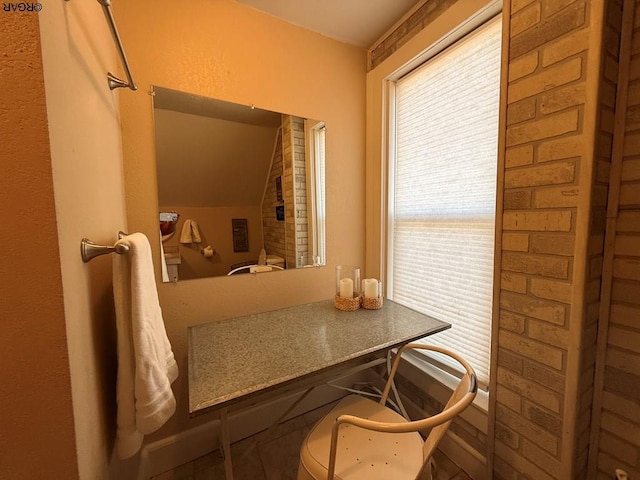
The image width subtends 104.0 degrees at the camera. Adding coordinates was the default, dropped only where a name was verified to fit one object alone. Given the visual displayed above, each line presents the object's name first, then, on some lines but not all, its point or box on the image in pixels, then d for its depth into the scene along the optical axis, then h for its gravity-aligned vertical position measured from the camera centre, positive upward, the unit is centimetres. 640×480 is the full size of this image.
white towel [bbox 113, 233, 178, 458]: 77 -43
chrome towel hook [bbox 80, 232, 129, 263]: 67 -7
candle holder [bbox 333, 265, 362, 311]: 144 -39
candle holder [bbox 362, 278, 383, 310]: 145 -43
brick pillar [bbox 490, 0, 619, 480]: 81 -4
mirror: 129 +21
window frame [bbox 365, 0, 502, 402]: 136 +69
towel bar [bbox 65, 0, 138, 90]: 67 +56
